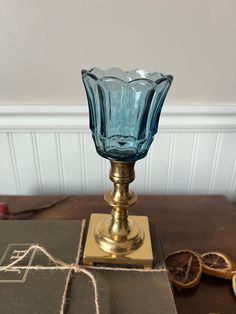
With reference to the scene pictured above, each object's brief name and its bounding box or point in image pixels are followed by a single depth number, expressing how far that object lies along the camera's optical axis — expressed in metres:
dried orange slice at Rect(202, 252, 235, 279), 0.51
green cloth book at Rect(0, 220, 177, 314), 0.38
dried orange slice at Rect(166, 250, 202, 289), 0.49
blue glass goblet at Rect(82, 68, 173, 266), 0.41
